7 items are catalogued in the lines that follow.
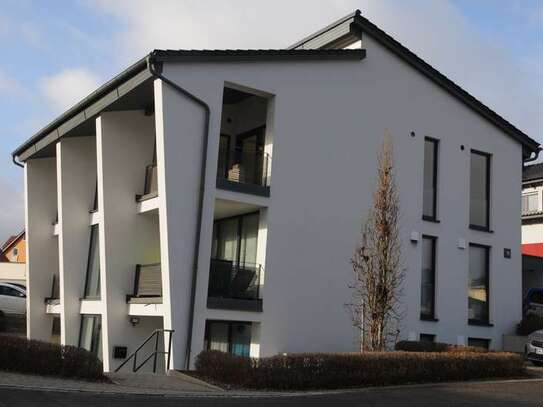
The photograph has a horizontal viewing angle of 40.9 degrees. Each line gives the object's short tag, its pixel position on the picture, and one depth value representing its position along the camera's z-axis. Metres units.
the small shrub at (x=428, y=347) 17.25
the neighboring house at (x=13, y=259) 50.34
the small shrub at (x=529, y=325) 22.16
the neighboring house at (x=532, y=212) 33.22
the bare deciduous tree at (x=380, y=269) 17.53
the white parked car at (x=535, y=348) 18.42
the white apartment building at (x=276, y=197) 16.89
